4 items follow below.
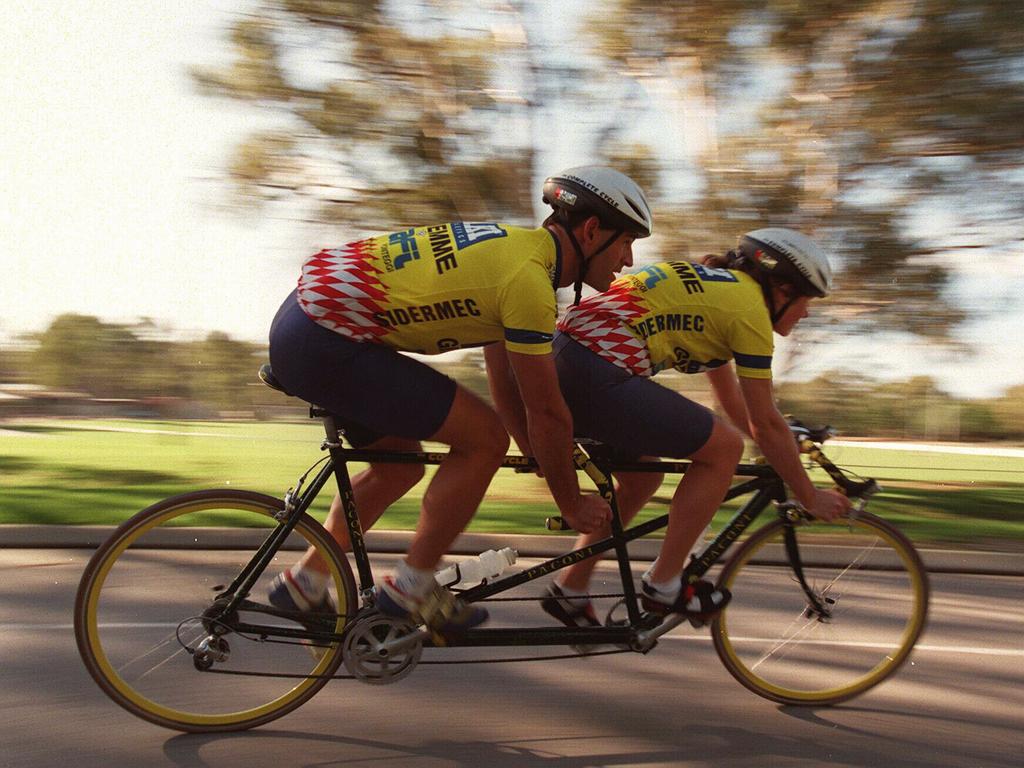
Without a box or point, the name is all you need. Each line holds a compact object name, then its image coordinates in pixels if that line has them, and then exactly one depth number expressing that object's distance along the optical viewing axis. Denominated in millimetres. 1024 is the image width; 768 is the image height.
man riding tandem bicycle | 3080
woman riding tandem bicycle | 3350
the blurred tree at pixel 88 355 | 19047
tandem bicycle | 3254
